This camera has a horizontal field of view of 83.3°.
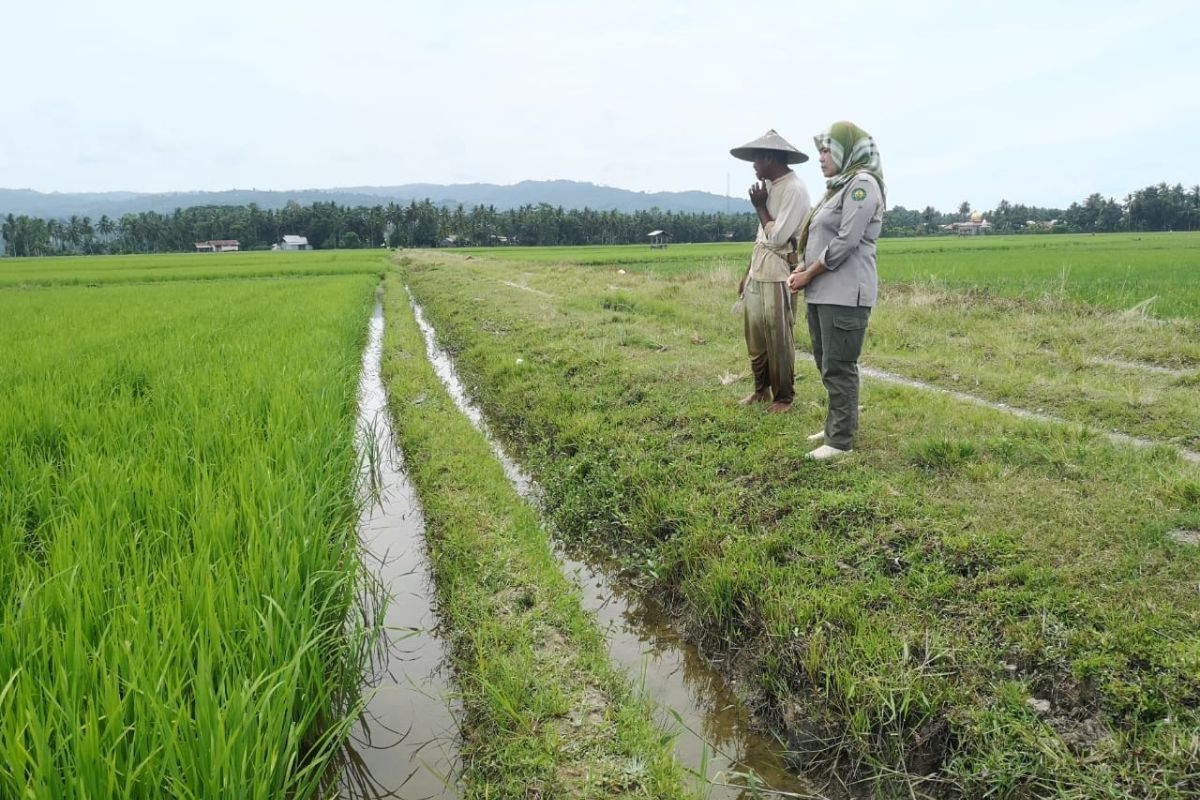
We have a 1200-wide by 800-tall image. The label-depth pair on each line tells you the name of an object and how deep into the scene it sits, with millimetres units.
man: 4422
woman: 3613
